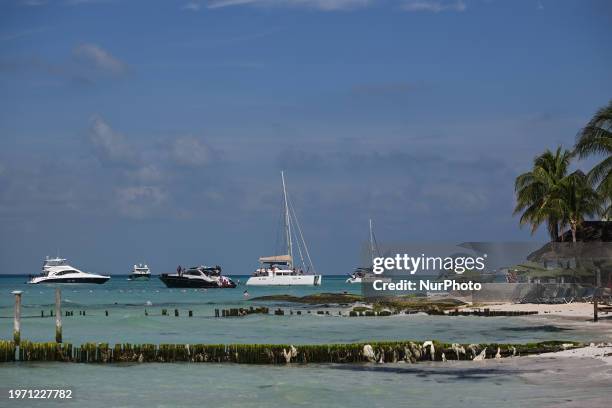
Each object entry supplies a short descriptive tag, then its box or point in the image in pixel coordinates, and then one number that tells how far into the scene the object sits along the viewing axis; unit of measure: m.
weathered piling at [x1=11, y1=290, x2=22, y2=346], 35.03
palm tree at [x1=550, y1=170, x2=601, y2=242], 69.50
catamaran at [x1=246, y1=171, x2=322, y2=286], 151.88
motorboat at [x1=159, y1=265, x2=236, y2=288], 152.12
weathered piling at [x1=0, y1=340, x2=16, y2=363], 34.09
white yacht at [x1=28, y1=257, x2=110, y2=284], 173.75
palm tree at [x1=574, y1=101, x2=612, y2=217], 51.47
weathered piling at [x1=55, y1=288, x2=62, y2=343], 39.16
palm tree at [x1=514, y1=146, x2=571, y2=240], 71.05
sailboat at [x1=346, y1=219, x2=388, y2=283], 143.30
